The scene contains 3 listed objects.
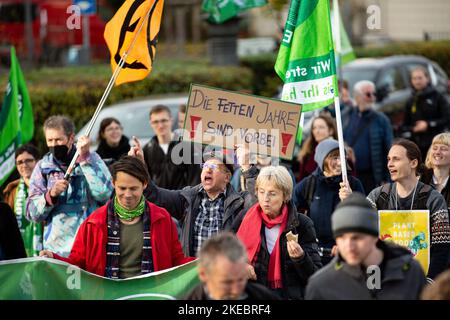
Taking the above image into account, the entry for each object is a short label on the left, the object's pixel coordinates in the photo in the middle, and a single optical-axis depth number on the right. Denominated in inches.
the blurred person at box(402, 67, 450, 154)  557.9
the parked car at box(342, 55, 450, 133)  693.3
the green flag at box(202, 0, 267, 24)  461.1
